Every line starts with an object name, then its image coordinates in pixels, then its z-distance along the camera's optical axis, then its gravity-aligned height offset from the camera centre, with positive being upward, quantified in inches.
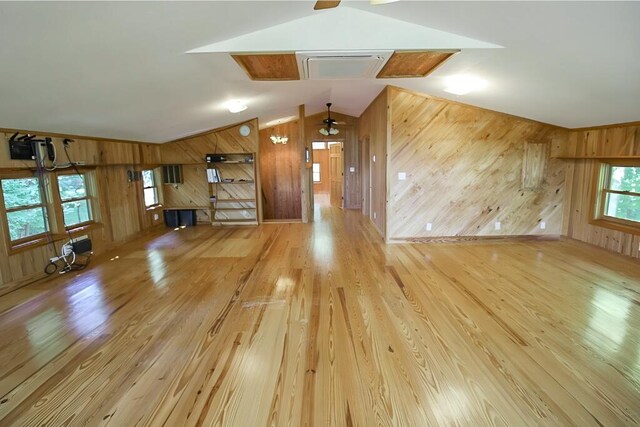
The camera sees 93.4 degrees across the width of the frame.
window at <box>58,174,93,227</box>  176.4 -13.8
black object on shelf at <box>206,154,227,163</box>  273.9 +12.7
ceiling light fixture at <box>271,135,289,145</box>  344.8 +35.6
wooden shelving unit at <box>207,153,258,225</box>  286.7 -19.9
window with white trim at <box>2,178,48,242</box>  142.2 -14.7
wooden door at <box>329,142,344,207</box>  389.7 -4.6
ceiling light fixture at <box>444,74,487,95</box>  151.7 +42.4
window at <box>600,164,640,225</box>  173.5 -19.5
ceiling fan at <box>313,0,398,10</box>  100.3 +55.8
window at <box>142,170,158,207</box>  264.0 -12.9
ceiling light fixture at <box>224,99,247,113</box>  192.9 +43.1
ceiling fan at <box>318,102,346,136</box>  308.3 +46.2
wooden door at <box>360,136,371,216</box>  299.1 -8.8
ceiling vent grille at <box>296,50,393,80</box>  122.6 +46.3
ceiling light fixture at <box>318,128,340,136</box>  307.2 +38.4
